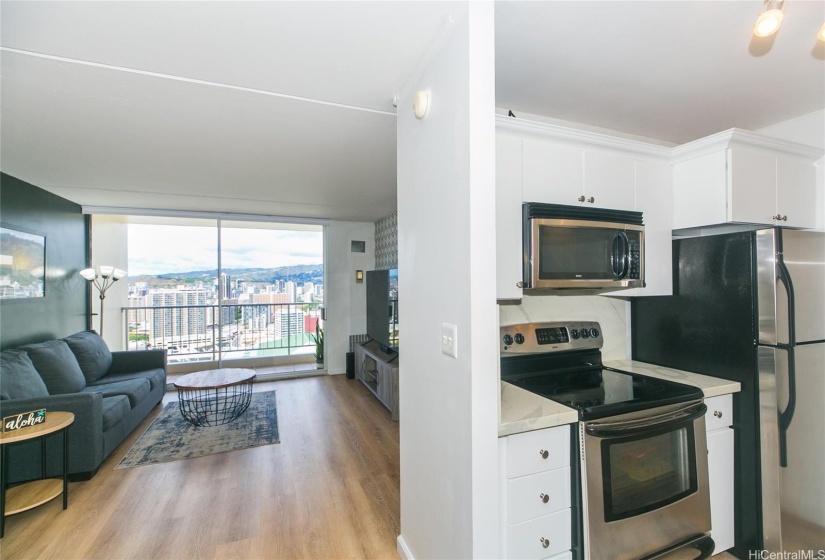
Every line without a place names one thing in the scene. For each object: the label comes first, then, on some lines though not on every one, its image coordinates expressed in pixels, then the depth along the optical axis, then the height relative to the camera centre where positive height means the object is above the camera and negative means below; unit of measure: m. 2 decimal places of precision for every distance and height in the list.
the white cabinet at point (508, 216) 1.70 +0.32
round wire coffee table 3.53 -1.37
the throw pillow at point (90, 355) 3.69 -0.72
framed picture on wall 3.14 +0.23
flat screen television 4.23 -0.32
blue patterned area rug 3.06 -1.43
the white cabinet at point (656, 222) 2.11 +0.35
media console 3.81 -1.08
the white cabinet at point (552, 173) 1.79 +0.56
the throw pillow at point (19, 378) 2.60 -0.69
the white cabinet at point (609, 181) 1.95 +0.56
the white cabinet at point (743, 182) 1.96 +0.56
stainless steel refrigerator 1.77 -0.49
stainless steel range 1.52 -0.84
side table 2.06 -1.28
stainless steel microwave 1.73 +0.17
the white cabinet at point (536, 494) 1.42 -0.87
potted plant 5.90 -1.03
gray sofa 2.51 -0.92
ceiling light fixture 1.08 +0.80
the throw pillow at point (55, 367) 3.08 -0.70
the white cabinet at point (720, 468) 1.84 -0.97
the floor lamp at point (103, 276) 4.24 +0.14
